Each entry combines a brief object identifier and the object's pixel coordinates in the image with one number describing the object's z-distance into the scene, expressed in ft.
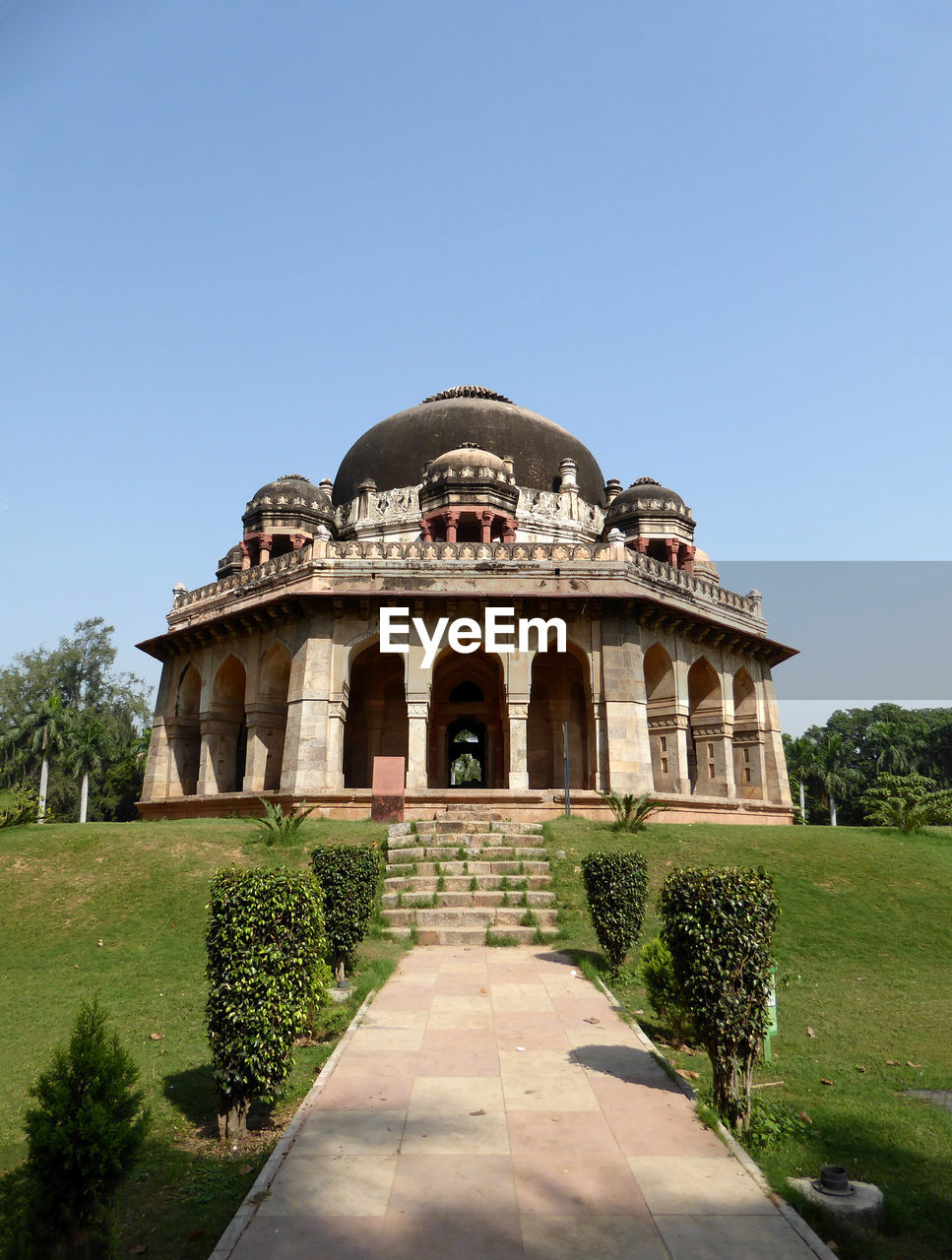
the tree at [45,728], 122.42
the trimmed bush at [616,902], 28.09
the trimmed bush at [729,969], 16.21
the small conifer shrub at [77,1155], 11.07
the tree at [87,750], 124.88
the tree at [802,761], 152.56
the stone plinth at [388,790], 50.44
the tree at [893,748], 168.45
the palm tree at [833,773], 150.30
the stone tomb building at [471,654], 64.49
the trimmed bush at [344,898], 26.08
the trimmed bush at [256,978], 15.92
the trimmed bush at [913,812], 48.65
